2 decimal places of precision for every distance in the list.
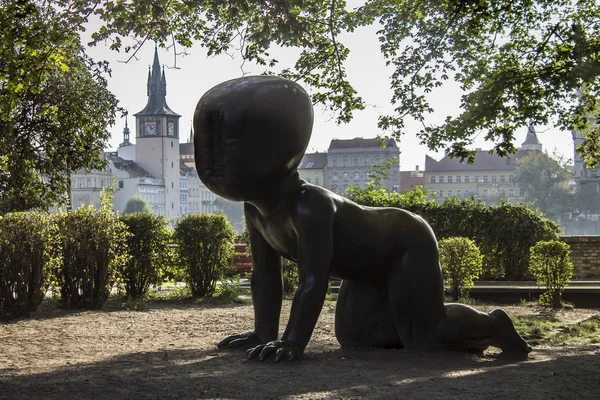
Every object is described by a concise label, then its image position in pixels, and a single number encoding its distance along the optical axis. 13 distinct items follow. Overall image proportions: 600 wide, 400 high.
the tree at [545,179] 105.62
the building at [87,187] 119.88
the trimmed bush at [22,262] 9.10
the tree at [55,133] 13.23
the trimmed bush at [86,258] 10.16
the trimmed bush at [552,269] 11.12
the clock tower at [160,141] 142.75
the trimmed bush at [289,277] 12.23
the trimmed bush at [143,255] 11.77
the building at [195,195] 151.75
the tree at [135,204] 118.69
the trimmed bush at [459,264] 11.77
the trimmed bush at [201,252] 12.12
